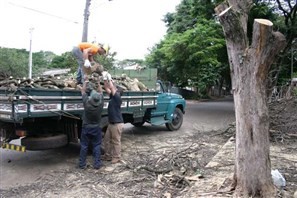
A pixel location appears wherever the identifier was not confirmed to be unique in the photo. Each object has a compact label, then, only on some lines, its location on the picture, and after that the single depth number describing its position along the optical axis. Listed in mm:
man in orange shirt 7605
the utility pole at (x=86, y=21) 15723
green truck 6375
